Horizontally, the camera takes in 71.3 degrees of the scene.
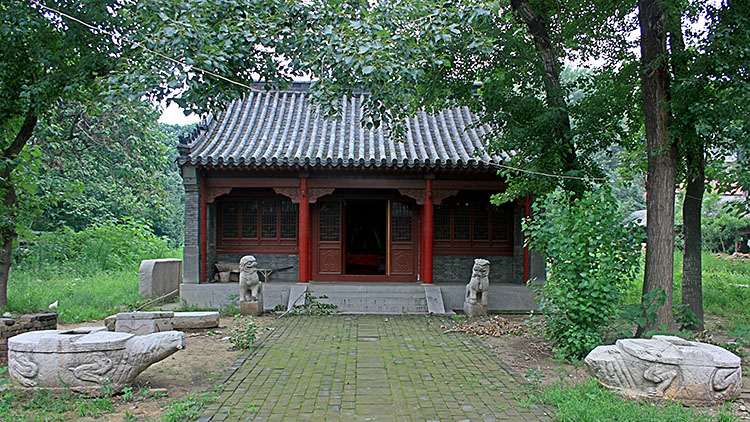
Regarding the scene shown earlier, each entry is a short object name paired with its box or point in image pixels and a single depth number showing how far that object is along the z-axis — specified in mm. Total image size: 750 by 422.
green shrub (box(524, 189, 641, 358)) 6355
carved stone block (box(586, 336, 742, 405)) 4926
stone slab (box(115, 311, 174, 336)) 7723
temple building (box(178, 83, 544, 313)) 11062
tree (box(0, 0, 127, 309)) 7016
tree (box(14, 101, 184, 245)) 15945
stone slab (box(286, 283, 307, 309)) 10789
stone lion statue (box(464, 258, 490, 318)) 10203
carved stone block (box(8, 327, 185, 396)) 4945
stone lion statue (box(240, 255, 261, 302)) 10164
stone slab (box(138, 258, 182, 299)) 11742
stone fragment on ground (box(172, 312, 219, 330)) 8641
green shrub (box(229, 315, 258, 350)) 7295
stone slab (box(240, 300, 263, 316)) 10250
